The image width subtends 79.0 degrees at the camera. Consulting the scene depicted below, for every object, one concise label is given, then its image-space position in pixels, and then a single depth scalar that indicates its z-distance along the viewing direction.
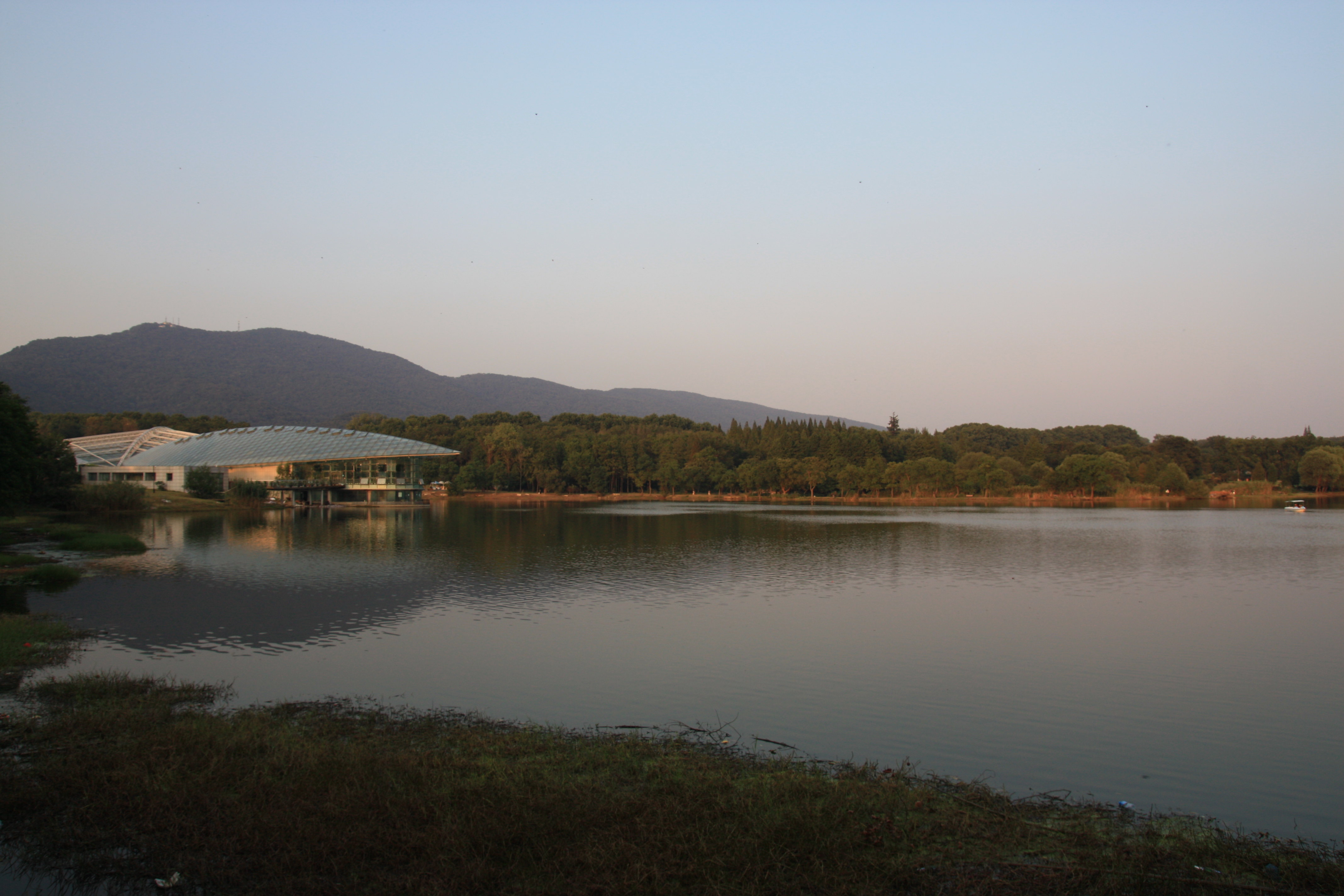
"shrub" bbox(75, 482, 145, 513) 47.34
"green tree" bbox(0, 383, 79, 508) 28.84
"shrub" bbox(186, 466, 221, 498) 69.38
